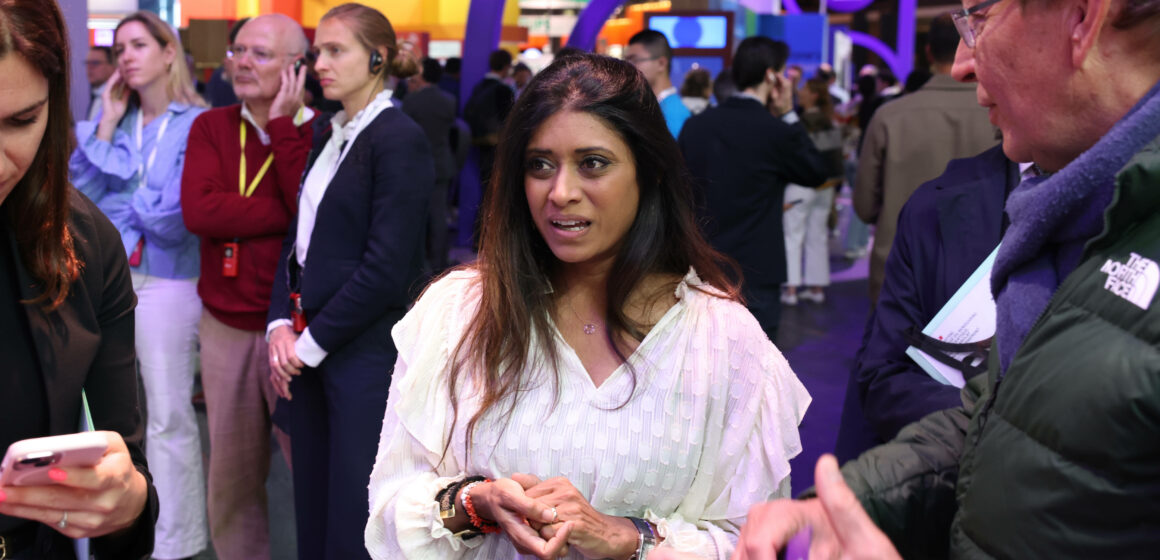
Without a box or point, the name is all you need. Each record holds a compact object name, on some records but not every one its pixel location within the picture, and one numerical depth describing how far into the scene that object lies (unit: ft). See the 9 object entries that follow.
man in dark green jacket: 3.05
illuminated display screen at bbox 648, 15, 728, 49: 38.99
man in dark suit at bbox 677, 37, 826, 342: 16.07
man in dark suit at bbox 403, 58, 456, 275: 25.99
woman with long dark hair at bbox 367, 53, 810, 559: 6.23
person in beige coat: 13.98
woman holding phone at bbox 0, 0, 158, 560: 4.57
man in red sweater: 11.64
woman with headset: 10.31
